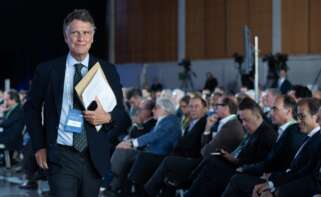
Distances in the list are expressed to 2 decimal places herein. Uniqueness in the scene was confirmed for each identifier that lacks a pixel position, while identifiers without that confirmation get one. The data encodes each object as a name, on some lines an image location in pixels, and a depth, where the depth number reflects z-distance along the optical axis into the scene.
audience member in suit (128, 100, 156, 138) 12.18
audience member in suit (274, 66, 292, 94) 22.41
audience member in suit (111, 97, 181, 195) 11.11
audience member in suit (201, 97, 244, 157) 9.69
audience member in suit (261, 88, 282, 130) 11.92
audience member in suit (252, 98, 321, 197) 7.02
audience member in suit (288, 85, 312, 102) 12.67
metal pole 11.94
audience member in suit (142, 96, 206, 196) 10.00
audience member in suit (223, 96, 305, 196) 7.87
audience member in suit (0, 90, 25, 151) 15.48
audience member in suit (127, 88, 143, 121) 14.29
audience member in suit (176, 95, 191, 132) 12.00
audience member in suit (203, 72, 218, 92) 28.72
